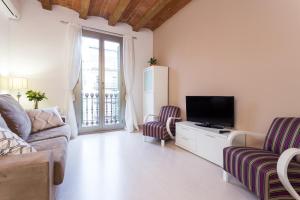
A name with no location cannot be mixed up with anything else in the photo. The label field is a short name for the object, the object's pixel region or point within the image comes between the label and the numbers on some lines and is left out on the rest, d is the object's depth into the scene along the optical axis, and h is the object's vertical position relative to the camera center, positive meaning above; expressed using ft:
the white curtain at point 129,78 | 15.40 +1.92
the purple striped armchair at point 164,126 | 11.28 -1.86
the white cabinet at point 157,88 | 13.93 +0.92
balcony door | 14.40 +1.36
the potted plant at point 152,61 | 15.23 +3.40
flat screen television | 8.63 -0.63
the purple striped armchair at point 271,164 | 4.62 -1.97
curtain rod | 13.10 +5.85
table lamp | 10.44 +1.00
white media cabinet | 8.07 -2.22
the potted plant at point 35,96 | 11.02 +0.21
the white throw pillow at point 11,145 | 3.89 -1.10
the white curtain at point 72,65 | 13.07 +2.68
